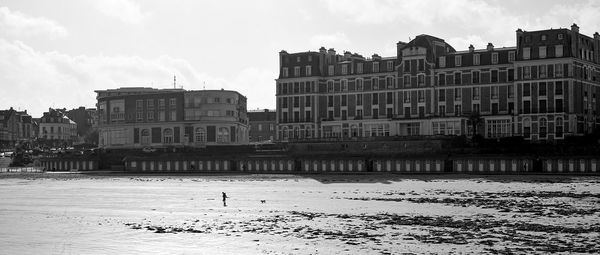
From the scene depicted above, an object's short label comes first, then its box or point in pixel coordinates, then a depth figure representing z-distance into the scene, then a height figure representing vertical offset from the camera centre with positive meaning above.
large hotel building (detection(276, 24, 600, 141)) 113.69 +9.87
